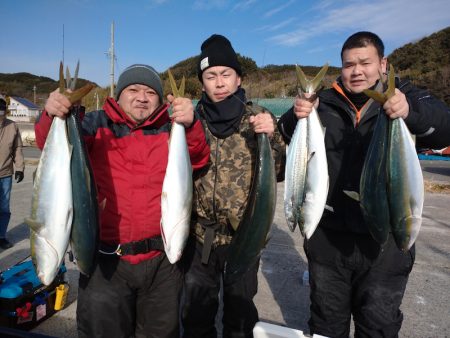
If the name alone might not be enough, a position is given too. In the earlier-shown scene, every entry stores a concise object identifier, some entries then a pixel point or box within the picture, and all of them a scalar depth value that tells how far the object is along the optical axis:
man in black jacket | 2.48
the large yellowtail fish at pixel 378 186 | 2.12
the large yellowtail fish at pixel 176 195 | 2.20
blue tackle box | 3.07
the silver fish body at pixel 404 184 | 2.04
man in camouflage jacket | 2.74
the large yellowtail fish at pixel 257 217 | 2.26
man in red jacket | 2.43
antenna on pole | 23.41
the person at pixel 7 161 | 5.44
